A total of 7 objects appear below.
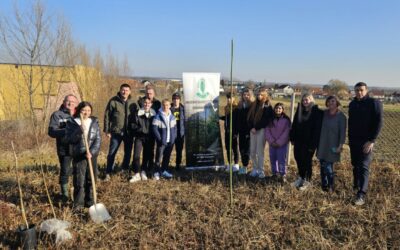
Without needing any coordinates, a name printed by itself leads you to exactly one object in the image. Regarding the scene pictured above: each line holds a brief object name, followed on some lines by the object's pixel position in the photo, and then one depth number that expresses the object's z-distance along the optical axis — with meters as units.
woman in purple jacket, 6.00
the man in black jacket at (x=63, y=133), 4.73
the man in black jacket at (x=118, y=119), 5.96
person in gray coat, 5.21
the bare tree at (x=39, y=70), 11.69
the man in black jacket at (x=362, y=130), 4.68
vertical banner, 6.89
